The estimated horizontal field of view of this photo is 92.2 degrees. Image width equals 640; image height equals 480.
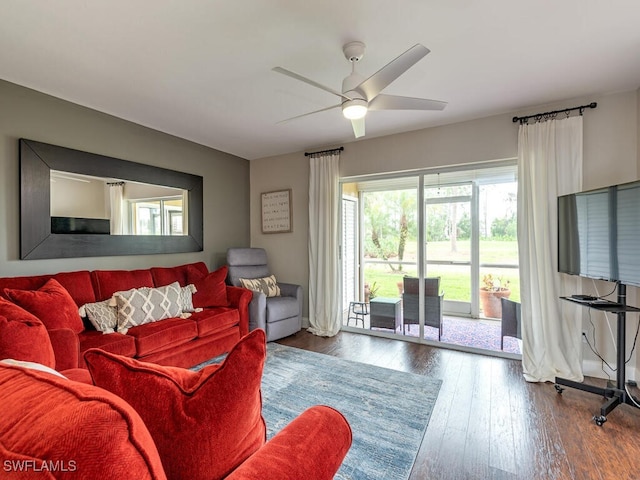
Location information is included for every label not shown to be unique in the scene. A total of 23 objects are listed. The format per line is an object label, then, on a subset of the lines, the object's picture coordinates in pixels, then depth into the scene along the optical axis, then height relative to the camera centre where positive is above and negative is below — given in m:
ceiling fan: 1.80 +1.01
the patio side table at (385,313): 4.05 -0.97
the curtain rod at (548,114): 2.83 +1.22
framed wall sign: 4.76 +0.49
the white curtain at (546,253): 2.87 -0.13
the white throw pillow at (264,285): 4.17 -0.59
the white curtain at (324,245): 4.26 -0.04
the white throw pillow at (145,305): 2.81 -0.59
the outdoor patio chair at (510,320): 3.28 -0.87
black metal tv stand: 2.25 -0.95
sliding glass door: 3.48 -0.06
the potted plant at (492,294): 3.49 -0.61
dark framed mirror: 2.71 +0.38
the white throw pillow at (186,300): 3.33 -0.62
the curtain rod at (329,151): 4.26 +1.28
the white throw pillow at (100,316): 2.66 -0.63
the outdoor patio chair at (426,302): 3.80 -0.77
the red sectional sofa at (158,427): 0.42 -0.33
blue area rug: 1.83 -1.27
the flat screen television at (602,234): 2.13 +0.05
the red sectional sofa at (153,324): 2.26 -0.75
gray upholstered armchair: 3.75 -0.76
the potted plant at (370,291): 4.31 -0.70
